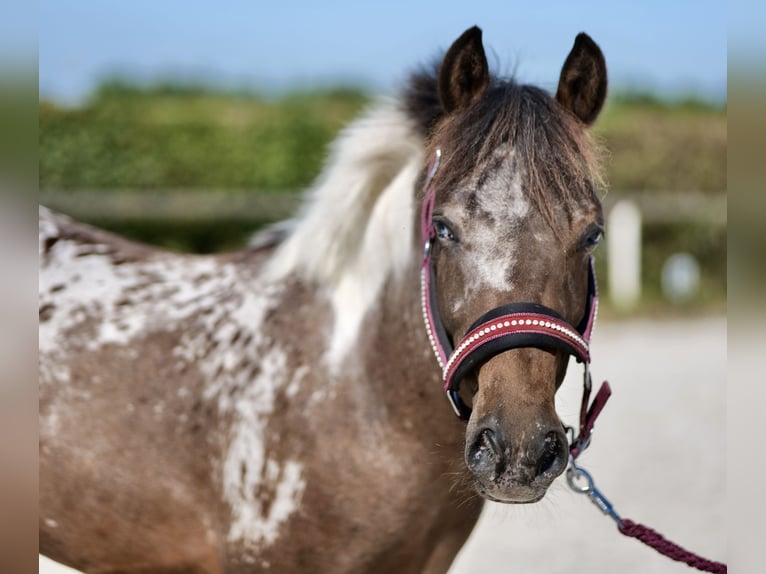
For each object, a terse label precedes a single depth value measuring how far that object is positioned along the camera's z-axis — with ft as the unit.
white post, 40.01
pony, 6.58
